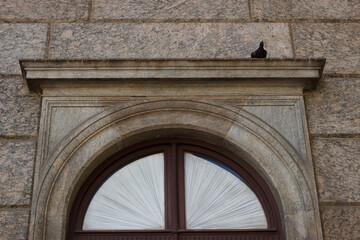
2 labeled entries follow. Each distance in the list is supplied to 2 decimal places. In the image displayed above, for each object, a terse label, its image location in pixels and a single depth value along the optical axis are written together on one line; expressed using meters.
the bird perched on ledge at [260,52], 5.02
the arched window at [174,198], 4.76
